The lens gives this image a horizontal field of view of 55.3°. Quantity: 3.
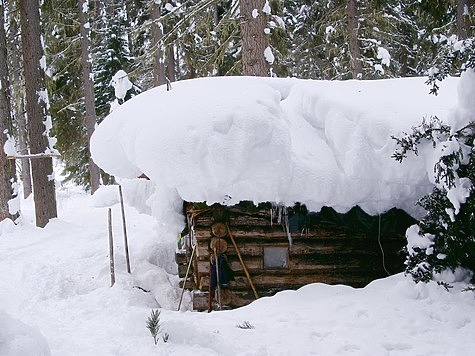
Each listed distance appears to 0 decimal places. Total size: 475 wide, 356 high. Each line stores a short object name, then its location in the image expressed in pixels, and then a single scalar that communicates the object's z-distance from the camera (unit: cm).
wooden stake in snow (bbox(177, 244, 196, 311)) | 694
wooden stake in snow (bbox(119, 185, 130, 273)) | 787
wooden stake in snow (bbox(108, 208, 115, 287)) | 725
